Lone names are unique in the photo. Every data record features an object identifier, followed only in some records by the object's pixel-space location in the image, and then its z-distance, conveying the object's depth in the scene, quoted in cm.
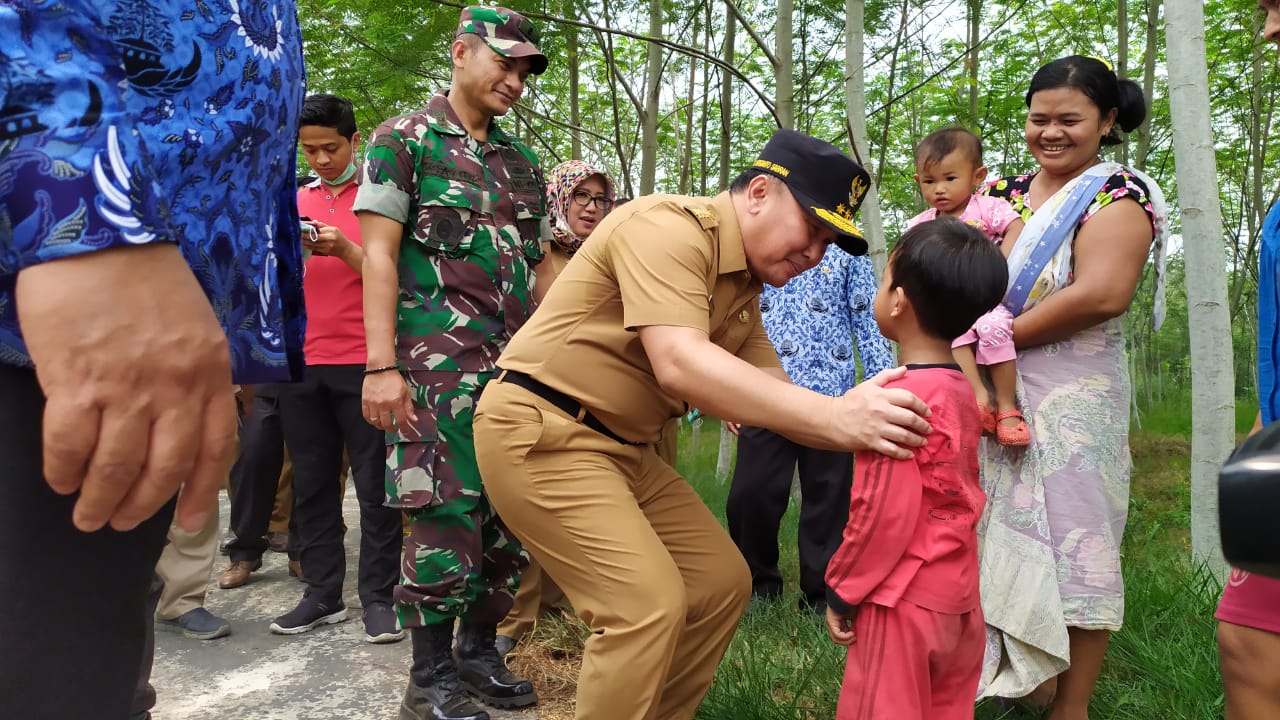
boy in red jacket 192
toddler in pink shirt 255
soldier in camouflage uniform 279
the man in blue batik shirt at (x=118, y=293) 83
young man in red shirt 370
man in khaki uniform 195
